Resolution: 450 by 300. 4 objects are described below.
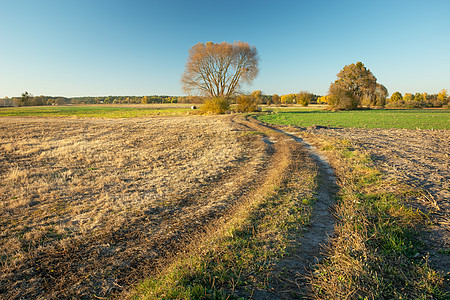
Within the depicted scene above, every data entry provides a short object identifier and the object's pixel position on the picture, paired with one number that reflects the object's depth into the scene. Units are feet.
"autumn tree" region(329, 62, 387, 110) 212.23
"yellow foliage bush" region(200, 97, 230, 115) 142.10
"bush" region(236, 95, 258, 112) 170.07
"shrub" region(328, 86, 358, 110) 188.14
